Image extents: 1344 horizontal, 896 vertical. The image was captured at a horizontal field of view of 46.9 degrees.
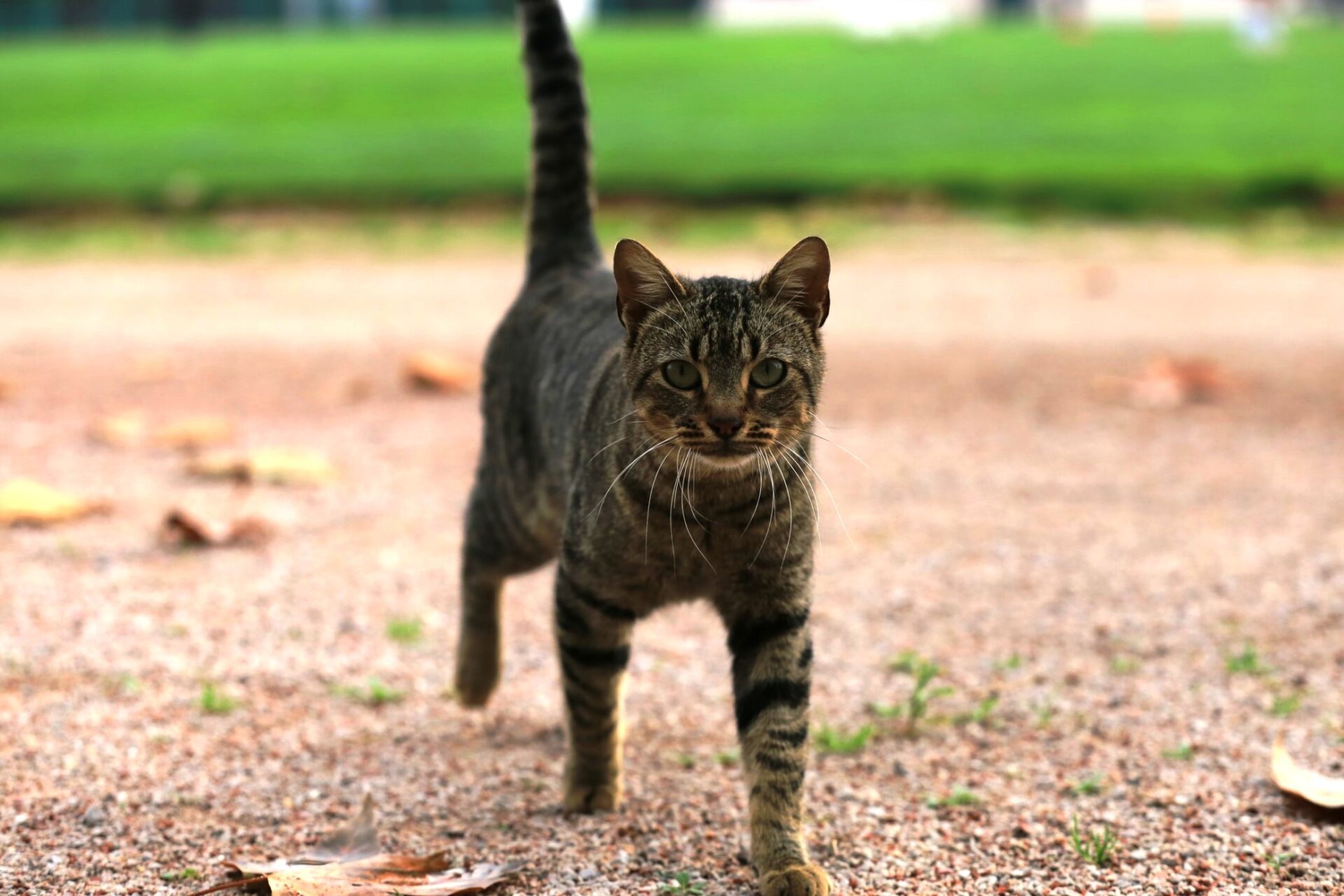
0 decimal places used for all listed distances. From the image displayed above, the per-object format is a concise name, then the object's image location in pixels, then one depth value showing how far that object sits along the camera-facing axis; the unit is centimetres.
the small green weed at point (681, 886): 278
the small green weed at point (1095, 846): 286
